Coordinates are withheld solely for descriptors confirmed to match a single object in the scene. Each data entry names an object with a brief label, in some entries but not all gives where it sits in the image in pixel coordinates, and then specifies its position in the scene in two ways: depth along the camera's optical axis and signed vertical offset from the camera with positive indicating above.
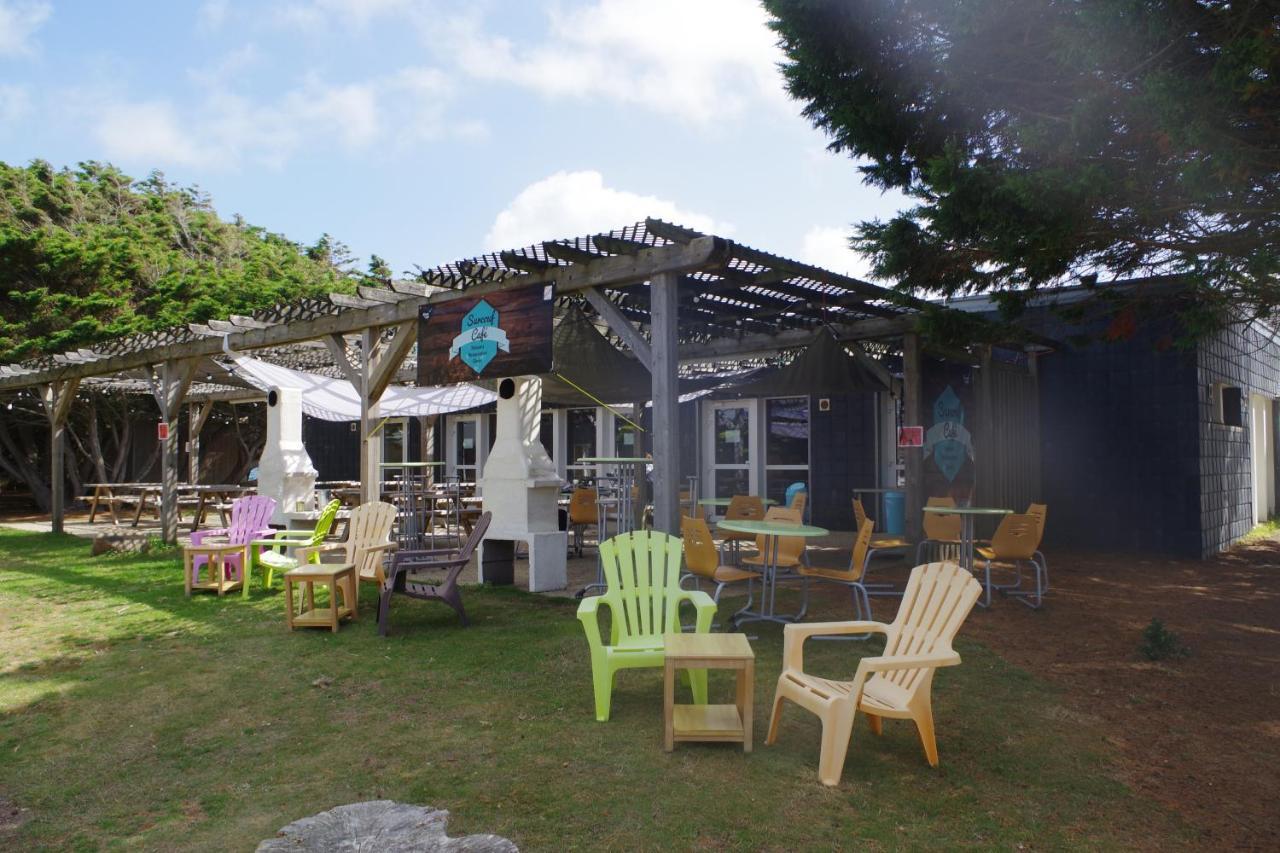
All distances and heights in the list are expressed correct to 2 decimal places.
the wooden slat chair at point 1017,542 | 5.78 -0.64
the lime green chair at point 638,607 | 3.53 -0.72
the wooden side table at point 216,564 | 6.49 -0.88
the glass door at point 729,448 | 11.86 +0.09
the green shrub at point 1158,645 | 4.42 -1.06
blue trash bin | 9.98 -0.71
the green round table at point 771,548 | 4.83 -0.60
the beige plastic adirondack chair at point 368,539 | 5.83 -0.61
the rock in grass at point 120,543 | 8.91 -0.95
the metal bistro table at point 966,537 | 5.85 -0.62
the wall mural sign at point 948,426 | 9.68 +0.33
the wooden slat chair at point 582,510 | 8.55 -0.59
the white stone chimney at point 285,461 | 8.25 -0.04
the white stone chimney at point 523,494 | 6.50 -0.31
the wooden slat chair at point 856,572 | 4.98 -0.75
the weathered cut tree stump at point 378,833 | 2.36 -1.13
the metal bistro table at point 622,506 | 6.30 -0.41
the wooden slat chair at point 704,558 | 4.98 -0.64
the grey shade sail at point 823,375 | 7.38 +0.74
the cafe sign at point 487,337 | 6.34 +0.98
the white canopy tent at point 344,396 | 9.21 +0.82
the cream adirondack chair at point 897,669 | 2.86 -0.82
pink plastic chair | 6.92 -0.59
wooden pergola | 5.48 +1.32
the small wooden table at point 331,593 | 5.20 -0.91
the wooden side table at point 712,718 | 3.12 -0.93
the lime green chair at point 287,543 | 6.54 -0.73
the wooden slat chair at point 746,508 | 7.57 -0.51
